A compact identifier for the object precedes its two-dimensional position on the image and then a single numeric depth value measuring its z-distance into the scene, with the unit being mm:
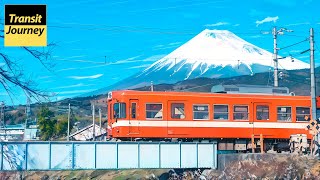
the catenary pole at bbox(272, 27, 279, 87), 44378
